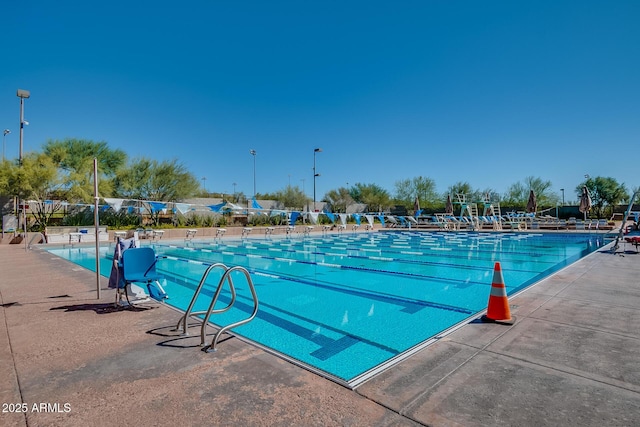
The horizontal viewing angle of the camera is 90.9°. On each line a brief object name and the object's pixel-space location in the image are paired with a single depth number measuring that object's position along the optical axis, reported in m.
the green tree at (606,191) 47.56
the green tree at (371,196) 48.56
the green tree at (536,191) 54.47
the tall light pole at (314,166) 31.25
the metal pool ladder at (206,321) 3.00
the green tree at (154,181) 26.12
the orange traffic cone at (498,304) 3.71
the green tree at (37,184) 17.86
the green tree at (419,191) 57.25
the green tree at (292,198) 38.78
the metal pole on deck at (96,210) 4.55
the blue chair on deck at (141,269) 4.30
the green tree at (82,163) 21.59
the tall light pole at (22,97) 18.58
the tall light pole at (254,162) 38.69
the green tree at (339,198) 45.40
